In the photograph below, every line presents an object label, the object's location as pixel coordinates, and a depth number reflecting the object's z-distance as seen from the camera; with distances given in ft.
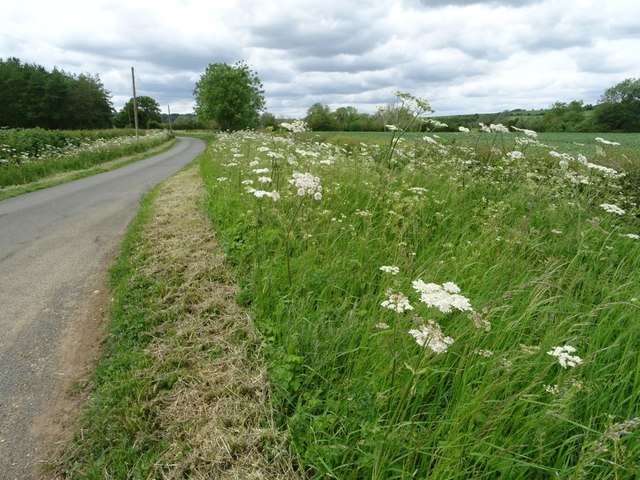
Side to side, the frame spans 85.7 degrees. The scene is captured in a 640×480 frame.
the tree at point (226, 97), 187.11
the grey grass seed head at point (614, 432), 4.02
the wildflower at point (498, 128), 21.36
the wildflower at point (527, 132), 21.88
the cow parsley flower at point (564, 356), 5.44
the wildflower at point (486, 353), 6.63
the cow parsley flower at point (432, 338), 5.15
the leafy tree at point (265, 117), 201.74
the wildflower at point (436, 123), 20.71
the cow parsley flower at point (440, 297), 5.53
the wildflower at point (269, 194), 12.53
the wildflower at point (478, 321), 5.72
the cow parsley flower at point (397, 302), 5.96
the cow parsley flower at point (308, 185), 10.84
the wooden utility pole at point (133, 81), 127.95
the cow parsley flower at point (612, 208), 13.78
